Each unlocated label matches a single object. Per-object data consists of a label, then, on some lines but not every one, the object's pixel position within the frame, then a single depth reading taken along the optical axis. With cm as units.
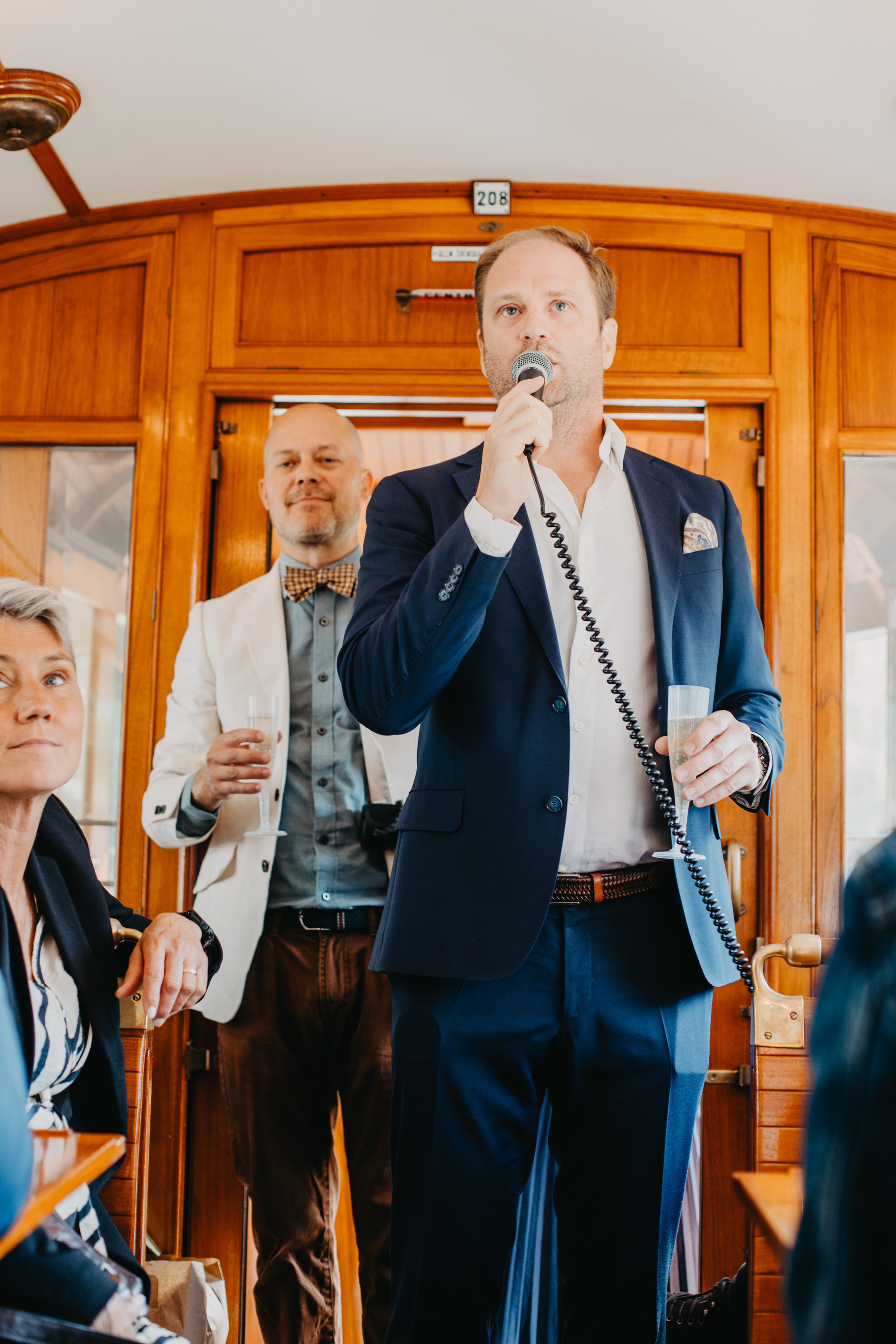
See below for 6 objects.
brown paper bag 192
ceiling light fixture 247
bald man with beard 233
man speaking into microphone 144
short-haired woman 147
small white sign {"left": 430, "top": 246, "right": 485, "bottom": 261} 302
